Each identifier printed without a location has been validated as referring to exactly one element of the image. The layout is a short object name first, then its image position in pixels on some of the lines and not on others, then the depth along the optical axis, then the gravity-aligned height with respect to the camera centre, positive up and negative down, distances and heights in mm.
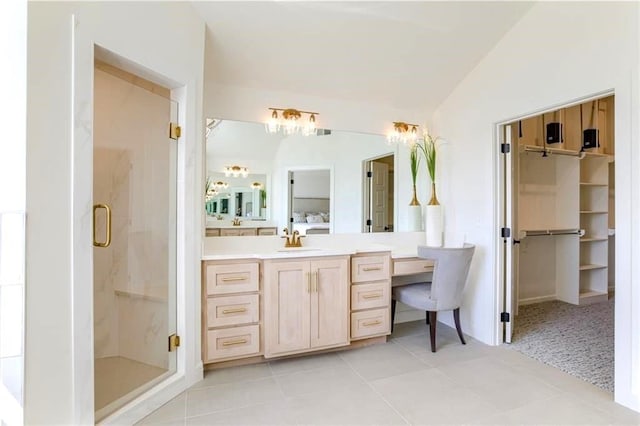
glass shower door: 2289 -139
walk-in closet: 4059 -59
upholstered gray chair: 2842 -585
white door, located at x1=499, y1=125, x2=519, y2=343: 3035 -114
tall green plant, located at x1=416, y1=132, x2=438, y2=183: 3615 +677
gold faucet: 3139 -242
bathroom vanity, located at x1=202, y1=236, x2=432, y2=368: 2506 -707
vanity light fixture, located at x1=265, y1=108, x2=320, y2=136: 3121 +862
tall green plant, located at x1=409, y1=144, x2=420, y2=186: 3666 +586
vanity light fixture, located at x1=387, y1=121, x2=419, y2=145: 3619 +879
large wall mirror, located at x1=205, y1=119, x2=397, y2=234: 3025 +359
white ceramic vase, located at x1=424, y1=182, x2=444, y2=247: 3518 -102
